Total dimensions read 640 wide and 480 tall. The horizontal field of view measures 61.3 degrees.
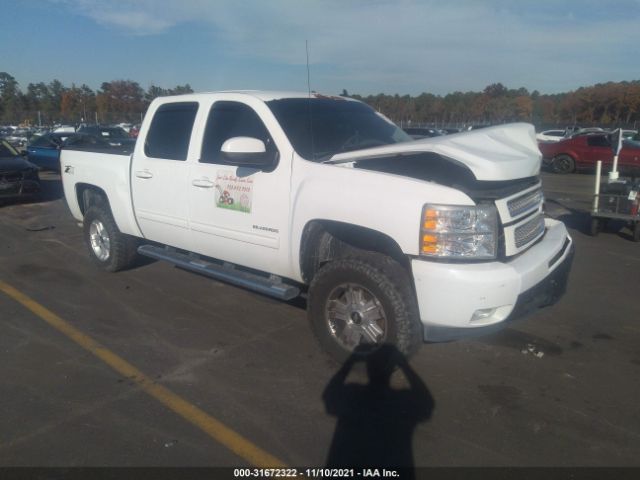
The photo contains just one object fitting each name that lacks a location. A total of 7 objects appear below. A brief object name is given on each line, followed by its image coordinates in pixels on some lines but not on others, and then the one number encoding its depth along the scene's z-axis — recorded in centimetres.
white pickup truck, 357
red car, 1959
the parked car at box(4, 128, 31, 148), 2596
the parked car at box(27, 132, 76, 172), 1730
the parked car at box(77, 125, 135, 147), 1948
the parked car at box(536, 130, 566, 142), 3042
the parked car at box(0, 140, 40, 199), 1170
